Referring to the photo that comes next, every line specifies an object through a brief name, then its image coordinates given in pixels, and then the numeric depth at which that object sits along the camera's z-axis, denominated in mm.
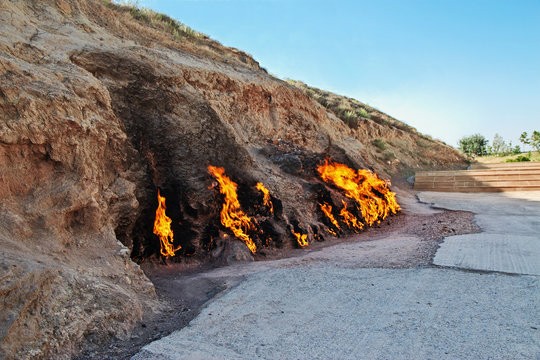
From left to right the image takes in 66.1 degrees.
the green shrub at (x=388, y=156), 19553
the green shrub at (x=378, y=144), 20031
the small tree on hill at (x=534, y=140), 29403
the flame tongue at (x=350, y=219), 9641
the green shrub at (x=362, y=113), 21339
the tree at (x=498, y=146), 32988
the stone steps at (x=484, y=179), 16812
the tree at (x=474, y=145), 36625
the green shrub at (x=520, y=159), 22869
